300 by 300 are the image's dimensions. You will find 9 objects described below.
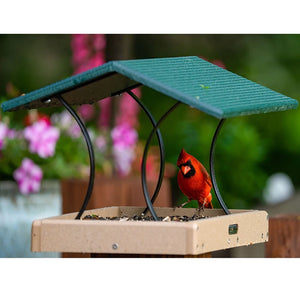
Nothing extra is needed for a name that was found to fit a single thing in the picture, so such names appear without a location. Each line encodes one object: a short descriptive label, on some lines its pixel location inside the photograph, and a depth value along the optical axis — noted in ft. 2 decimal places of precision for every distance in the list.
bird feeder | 15.97
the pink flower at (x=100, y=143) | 35.21
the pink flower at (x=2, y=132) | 31.36
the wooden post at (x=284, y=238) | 25.98
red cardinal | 18.86
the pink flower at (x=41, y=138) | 31.03
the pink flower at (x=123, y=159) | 35.40
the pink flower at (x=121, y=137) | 35.07
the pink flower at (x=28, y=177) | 30.36
